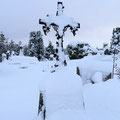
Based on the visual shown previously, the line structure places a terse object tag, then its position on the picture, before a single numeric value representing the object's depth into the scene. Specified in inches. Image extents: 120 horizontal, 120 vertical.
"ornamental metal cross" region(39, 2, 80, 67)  143.2
